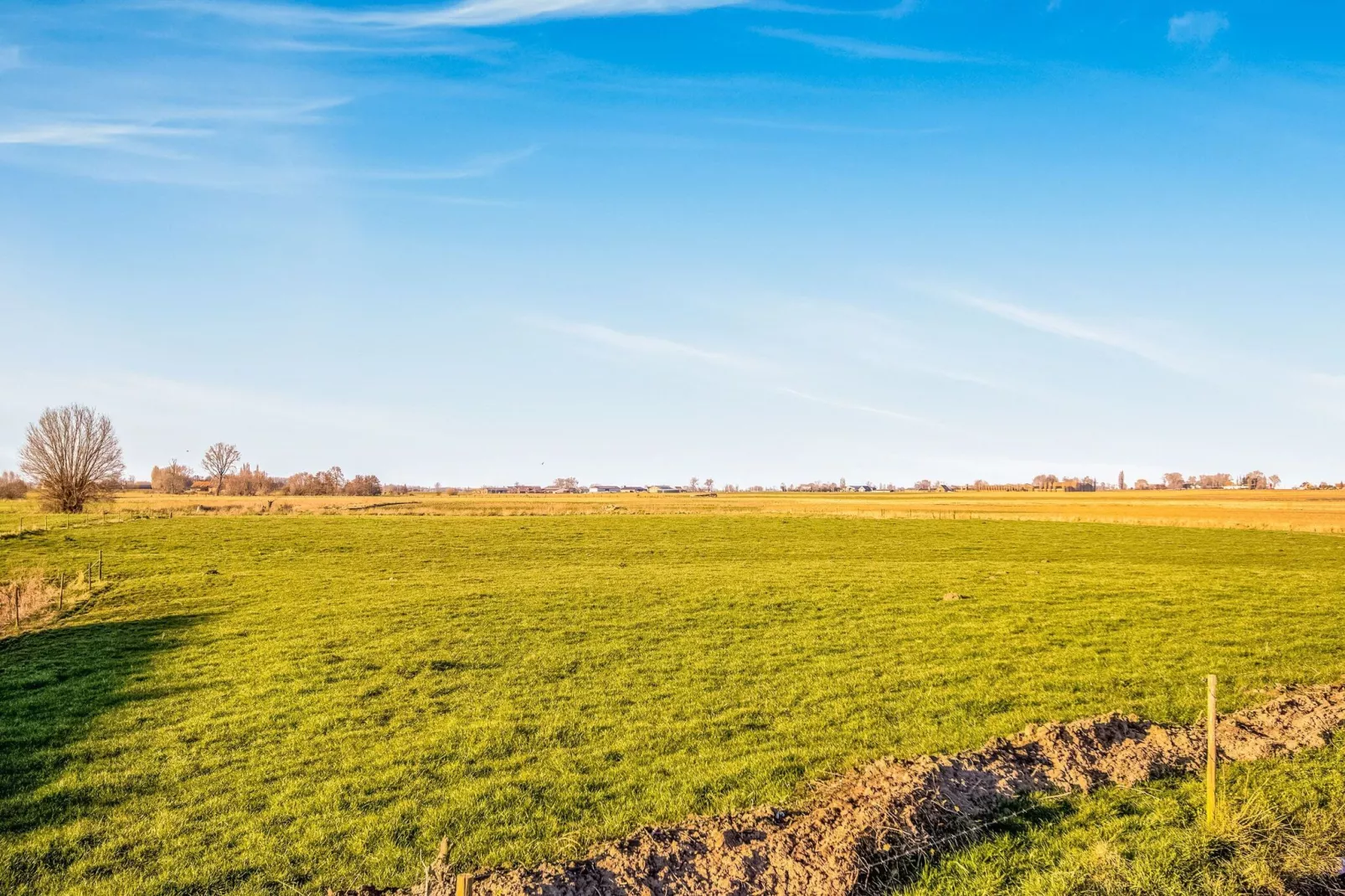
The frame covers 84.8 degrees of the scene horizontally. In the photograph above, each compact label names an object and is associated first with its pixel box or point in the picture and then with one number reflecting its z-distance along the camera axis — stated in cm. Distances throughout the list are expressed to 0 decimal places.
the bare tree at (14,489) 14500
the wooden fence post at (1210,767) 904
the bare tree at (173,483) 19738
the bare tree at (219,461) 18212
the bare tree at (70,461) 9906
